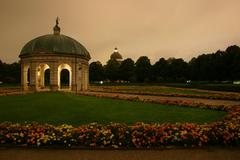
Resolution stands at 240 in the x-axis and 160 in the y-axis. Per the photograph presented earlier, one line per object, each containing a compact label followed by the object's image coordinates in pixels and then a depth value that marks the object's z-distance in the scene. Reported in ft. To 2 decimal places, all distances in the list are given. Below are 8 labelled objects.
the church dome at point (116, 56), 271.26
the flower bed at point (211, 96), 53.19
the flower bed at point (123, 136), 18.88
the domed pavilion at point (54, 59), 86.88
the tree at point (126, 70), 196.67
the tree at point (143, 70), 190.88
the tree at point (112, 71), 199.65
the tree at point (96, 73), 205.08
